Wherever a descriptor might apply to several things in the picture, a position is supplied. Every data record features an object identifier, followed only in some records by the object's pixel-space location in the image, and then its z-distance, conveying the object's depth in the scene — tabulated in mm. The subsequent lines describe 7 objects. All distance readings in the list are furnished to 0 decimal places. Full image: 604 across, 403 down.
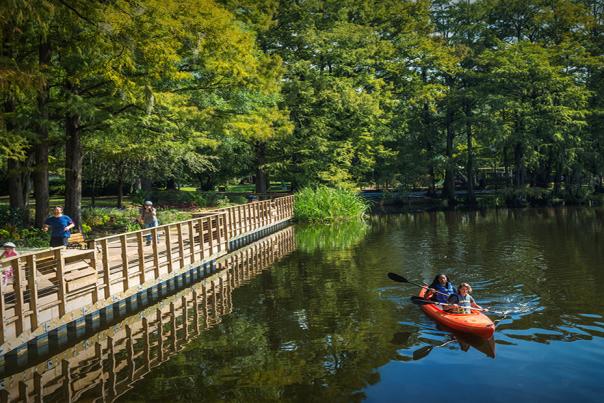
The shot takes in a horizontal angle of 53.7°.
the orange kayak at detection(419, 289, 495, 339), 12984
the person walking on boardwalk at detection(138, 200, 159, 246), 23094
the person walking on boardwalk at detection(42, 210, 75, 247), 17031
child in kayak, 14227
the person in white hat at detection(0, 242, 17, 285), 12477
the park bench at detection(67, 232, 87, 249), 19922
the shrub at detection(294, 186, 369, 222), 42375
